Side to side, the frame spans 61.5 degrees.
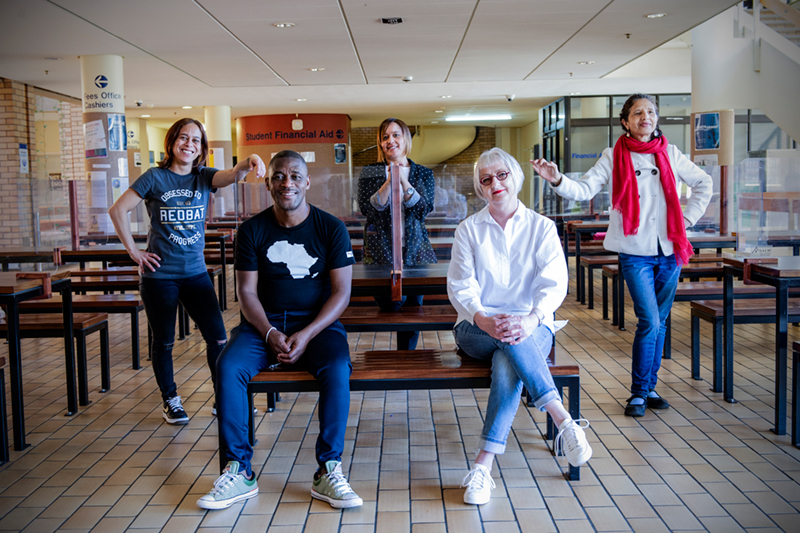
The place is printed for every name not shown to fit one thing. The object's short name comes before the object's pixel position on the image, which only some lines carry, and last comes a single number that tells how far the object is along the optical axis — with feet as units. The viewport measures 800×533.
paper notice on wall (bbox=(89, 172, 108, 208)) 22.44
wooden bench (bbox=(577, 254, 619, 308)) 20.66
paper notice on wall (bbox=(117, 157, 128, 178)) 29.07
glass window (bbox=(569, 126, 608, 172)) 47.80
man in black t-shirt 8.25
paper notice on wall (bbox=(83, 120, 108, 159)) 28.34
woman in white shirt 8.32
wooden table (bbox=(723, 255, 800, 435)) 9.69
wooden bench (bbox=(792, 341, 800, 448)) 9.52
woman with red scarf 10.94
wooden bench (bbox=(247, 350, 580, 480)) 8.60
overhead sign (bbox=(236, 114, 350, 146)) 56.13
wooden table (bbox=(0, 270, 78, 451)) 9.67
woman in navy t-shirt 10.77
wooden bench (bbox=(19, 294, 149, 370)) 14.01
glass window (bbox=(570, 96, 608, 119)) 47.16
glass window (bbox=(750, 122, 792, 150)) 40.16
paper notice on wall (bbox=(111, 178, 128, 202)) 27.89
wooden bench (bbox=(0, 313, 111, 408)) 11.87
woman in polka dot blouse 11.25
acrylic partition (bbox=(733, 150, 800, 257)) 14.30
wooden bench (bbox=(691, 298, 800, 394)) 11.85
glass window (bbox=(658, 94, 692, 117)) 47.29
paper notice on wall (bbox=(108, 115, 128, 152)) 28.48
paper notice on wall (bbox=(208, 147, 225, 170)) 48.80
